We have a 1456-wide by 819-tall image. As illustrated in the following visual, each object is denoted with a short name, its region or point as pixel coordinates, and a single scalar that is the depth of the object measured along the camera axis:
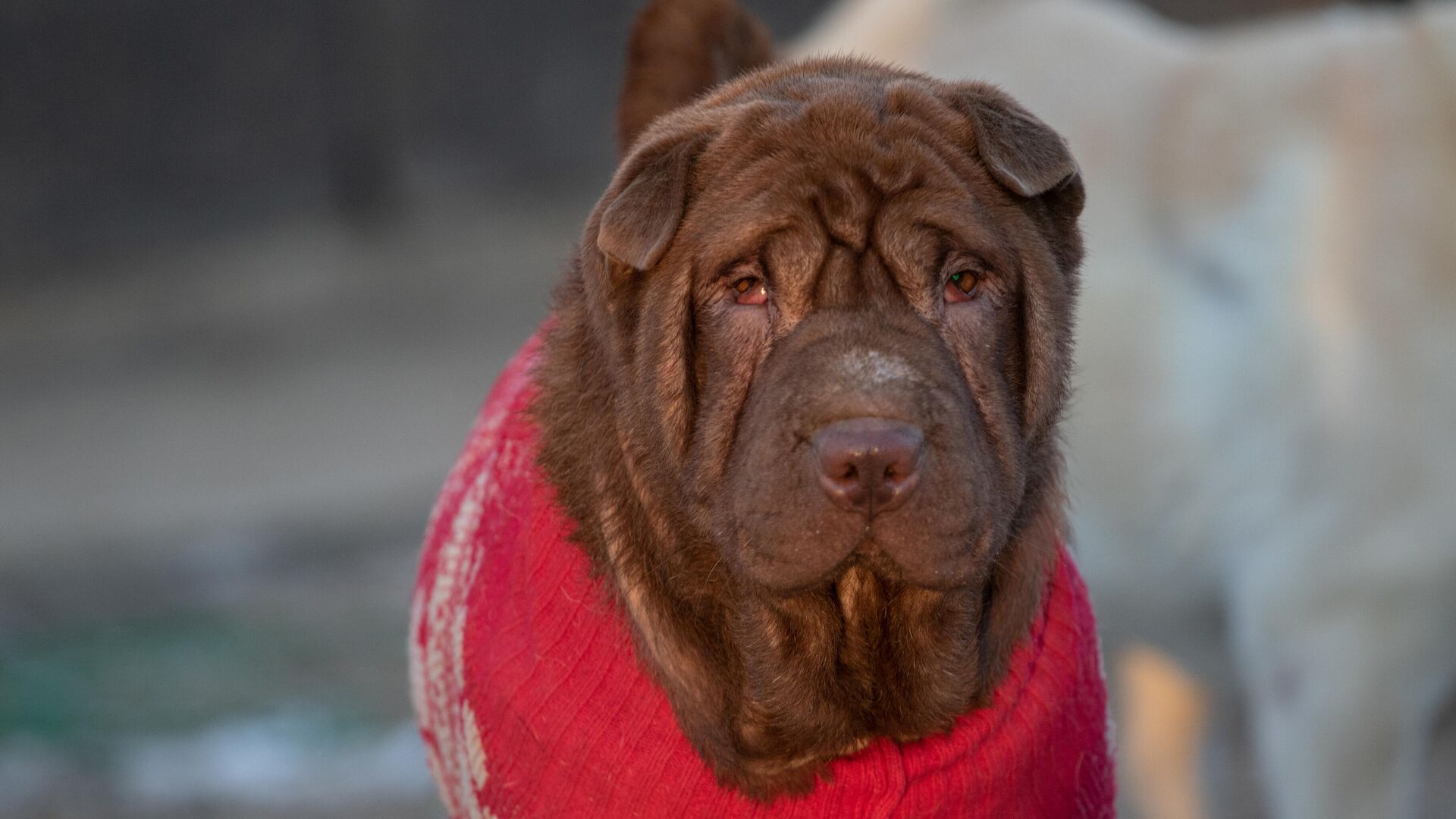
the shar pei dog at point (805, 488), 4.11
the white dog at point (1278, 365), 6.71
